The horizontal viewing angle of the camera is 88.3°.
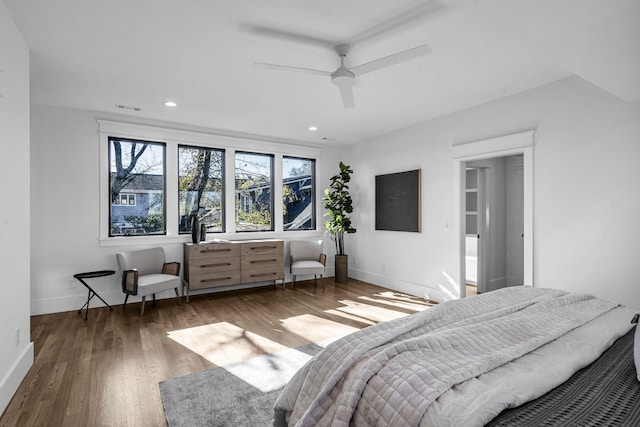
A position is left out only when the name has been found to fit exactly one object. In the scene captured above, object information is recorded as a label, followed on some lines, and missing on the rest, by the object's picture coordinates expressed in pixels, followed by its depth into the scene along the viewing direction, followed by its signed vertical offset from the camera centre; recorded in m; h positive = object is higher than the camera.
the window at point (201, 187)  5.07 +0.45
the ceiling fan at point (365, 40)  2.21 +1.37
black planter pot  5.97 -0.97
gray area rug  2.00 -1.23
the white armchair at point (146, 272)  4.00 -0.76
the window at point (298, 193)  6.04 +0.41
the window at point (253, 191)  5.54 +0.42
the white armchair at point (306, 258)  5.38 -0.74
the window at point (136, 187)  4.60 +0.41
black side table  3.96 -0.74
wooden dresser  4.67 -0.71
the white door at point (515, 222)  5.11 -0.10
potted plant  5.92 +0.08
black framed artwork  4.97 +0.23
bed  1.01 -0.58
